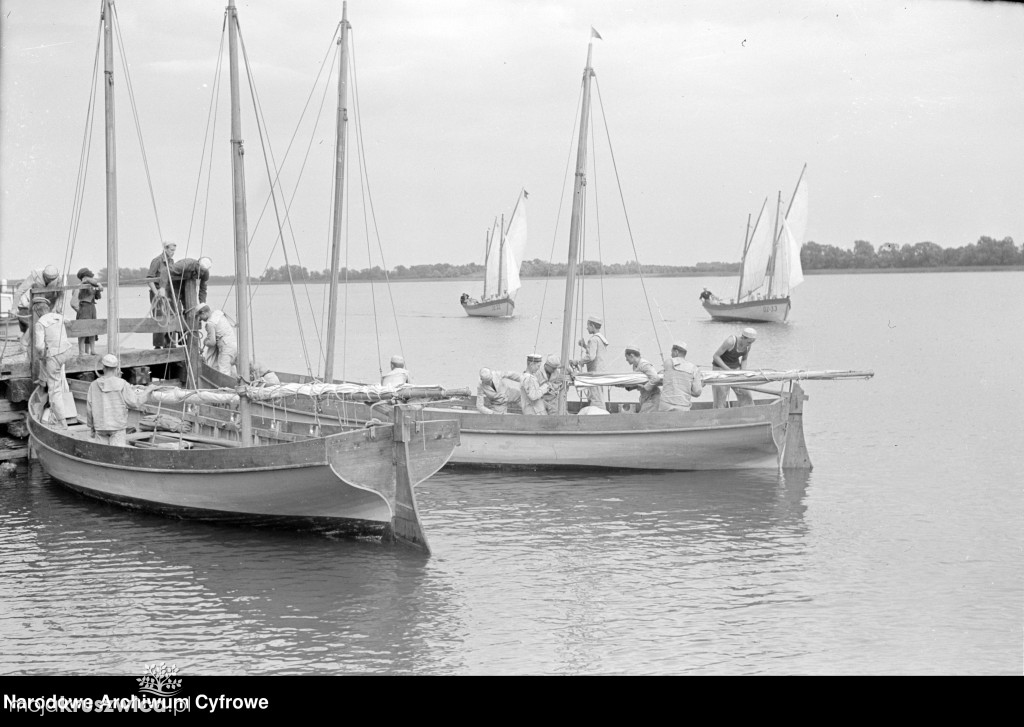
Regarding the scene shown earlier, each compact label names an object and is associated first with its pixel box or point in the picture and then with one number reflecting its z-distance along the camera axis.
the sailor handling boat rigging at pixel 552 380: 20.55
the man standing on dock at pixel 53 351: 19.98
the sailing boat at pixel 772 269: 68.69
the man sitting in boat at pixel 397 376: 19.41
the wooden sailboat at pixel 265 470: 14.62
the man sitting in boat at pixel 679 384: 19.95
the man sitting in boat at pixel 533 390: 20.22
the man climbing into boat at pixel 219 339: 23.08
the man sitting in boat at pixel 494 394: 20.41
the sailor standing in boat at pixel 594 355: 21.80
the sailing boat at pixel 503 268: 75.00
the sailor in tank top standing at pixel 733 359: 21.36
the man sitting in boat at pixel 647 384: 20.19
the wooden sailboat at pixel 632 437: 19.77
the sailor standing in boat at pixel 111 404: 16.77
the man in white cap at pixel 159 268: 23.21
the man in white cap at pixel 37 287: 21.59
